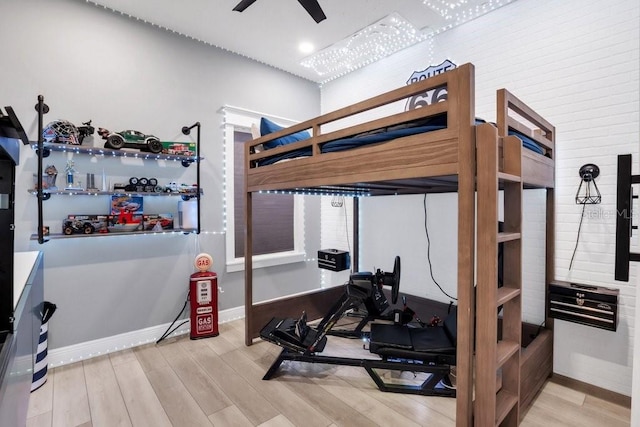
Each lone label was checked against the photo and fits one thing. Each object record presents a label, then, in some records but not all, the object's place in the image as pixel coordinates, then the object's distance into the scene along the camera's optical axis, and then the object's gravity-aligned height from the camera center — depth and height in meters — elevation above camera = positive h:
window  3.19 -0.06
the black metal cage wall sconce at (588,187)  2.02 +0.14
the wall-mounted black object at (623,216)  1.07 -0.03
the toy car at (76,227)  2.25 -0.11
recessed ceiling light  3.11 +1.66
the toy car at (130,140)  2.39 +0.57
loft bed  1.26 +0.25
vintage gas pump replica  2.73 -0.79
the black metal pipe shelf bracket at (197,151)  2.78 +0.54
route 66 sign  2.83 +1.09
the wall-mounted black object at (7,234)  0.80 -0.06
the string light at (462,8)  2.44 +1.63
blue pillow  2.45 +0.60
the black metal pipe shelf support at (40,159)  1.98 +0.34
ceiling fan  2.02 +1.34
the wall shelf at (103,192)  2.03 +0.15
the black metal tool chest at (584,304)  1.82 -0.58
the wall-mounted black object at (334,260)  3.39 -0.55
